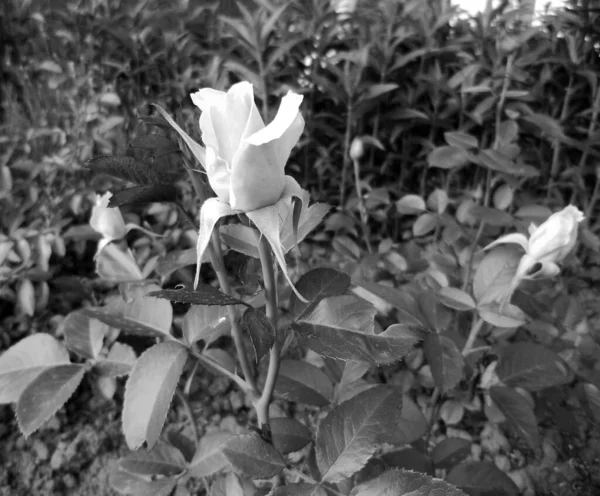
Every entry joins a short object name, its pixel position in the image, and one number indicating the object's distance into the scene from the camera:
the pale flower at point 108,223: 0.73
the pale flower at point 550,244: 0.64
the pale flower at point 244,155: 0.34
